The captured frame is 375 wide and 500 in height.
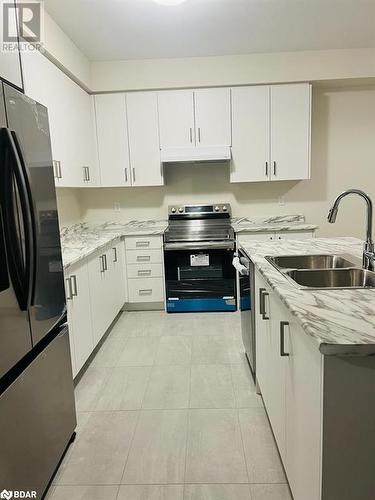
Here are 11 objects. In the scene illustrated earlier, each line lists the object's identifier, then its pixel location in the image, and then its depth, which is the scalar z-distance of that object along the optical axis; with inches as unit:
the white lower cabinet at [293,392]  40.3
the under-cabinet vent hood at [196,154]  143.9
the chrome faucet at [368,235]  63.7
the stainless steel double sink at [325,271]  65.3
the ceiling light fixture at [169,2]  84.4
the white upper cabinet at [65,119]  97.9
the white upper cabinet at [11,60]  62.0
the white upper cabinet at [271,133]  144.2
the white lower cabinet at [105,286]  110.6
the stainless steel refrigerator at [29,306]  49.9
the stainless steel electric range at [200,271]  143.4
